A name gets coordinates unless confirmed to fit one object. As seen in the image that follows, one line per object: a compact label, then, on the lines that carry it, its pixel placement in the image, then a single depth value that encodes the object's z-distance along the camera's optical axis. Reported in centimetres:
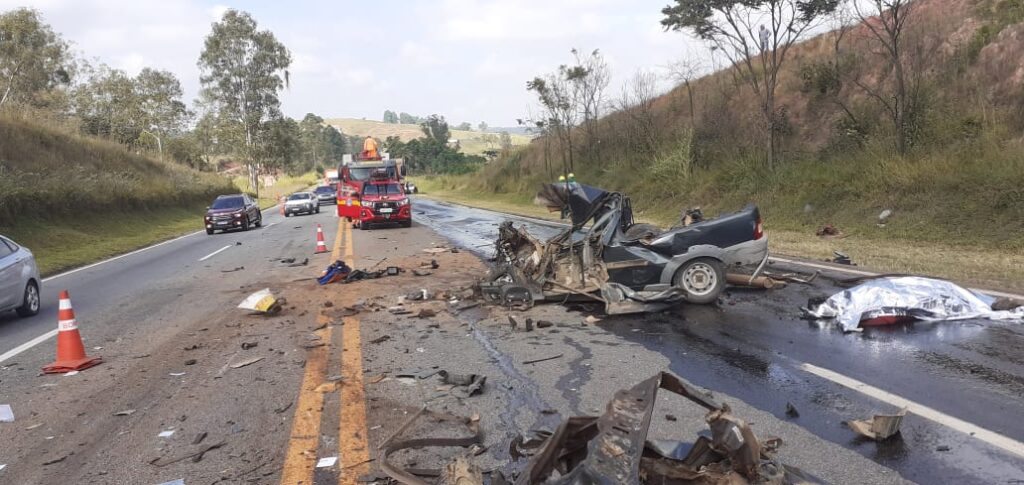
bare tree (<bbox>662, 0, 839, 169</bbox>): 1948
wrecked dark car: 800
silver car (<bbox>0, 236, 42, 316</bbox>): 908
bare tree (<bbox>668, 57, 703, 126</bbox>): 2758
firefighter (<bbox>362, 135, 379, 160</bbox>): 3017
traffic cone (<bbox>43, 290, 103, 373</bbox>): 650
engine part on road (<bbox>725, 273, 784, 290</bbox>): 888
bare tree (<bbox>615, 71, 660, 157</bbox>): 2820
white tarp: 667
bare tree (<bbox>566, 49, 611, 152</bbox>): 3422
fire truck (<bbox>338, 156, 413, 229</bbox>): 2245
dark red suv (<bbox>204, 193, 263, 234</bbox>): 2561
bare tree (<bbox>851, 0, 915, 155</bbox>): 1598
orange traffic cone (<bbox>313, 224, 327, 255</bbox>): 1600
